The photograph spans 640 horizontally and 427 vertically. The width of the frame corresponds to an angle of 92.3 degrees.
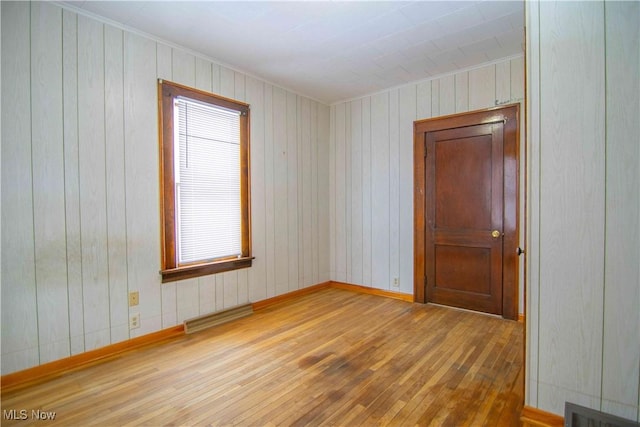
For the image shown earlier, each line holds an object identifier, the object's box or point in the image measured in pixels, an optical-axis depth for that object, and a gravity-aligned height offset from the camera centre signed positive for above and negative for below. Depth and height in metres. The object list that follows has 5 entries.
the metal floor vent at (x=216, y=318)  3.03 -1.14
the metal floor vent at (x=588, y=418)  1.49 -1.06
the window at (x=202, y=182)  2.93 +0.29
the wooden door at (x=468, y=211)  3.34 -0.04
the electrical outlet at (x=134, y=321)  2.68 -0.97
